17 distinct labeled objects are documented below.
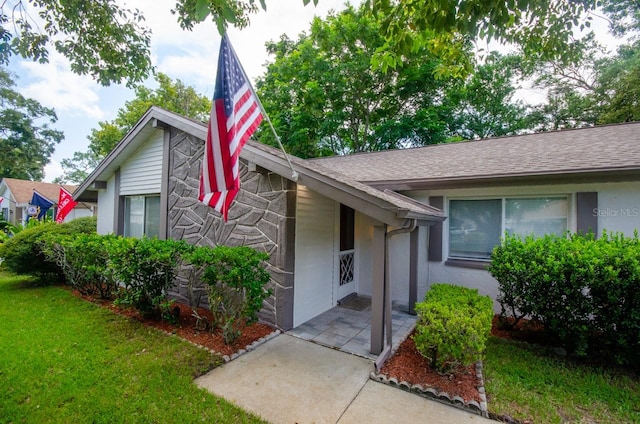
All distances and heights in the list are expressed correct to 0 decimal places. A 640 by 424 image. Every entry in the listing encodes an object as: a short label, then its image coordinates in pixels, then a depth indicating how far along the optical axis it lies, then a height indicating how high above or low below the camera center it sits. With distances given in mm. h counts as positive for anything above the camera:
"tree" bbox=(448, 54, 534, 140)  17250 +7141
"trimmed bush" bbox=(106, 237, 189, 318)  4578 -998
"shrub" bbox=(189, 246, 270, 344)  3916 -1020
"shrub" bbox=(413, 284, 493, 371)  3096 -1322
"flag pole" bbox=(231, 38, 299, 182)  3579 +789
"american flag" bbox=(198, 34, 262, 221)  3264 +1100
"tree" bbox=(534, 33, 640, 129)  13773 +7523
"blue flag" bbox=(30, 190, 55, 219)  14562 +365
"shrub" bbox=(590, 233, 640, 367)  3332 -975
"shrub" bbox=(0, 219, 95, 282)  7152 -1245
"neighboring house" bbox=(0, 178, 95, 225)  22328 +884
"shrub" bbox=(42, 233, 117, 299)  5500 -1130
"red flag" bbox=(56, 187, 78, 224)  9242 +120
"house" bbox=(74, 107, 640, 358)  4539 +197
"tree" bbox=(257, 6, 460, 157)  15664 +7524
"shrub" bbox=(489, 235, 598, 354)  3641 -858
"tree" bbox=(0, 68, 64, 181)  23812 +6824
